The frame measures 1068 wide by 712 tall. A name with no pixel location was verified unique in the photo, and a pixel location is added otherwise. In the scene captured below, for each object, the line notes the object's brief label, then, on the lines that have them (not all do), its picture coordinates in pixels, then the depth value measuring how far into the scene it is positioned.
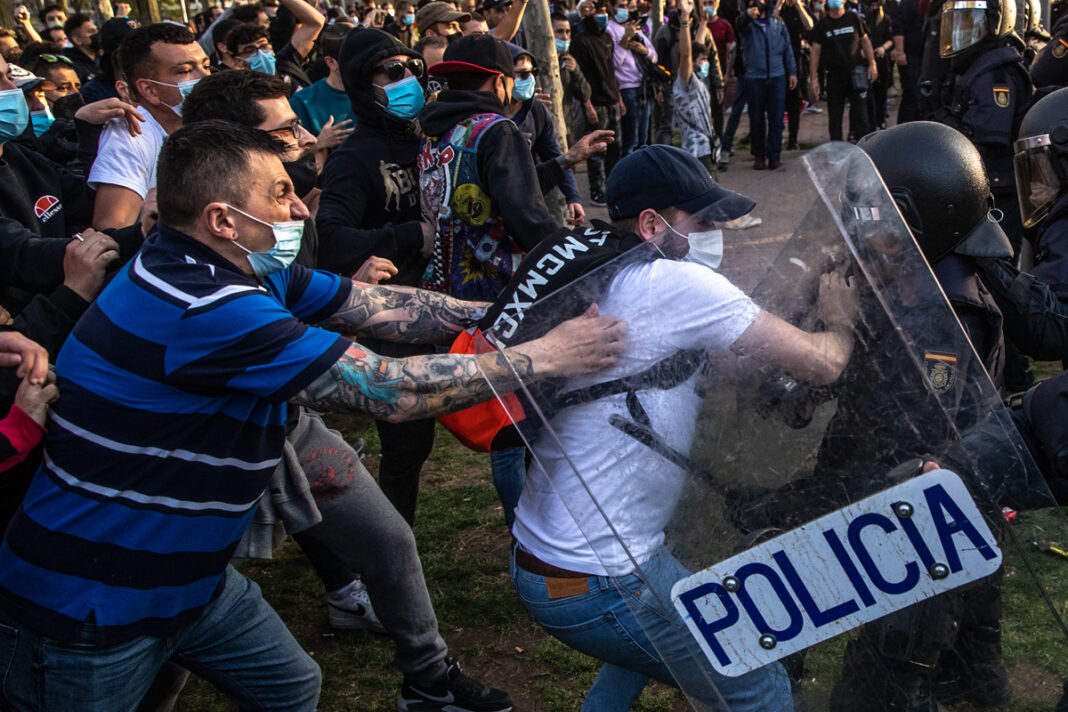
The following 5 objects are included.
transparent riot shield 1.59
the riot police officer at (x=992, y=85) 5.04
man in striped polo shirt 1.94
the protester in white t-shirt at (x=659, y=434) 1.67
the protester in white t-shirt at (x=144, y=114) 3.36
